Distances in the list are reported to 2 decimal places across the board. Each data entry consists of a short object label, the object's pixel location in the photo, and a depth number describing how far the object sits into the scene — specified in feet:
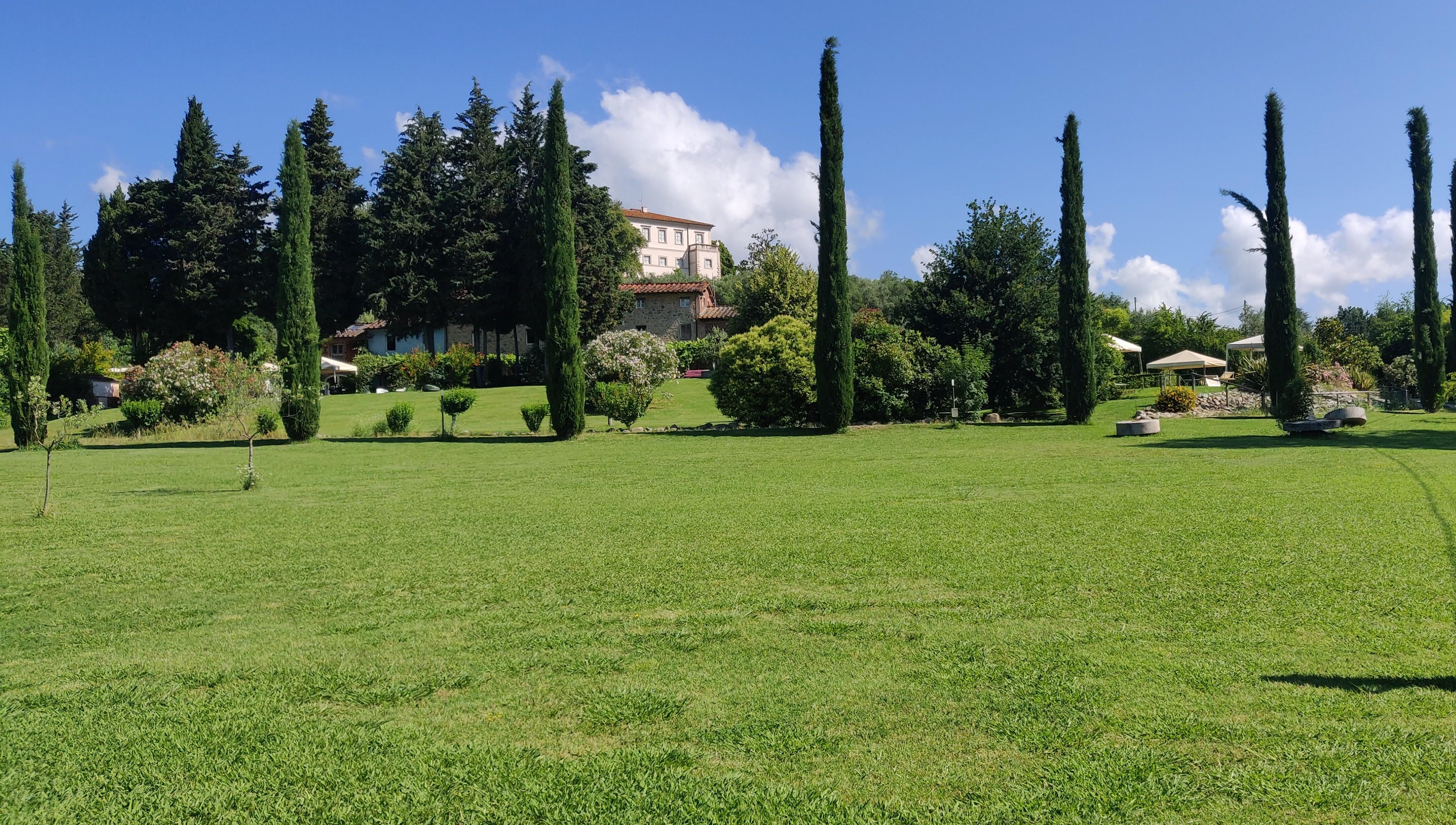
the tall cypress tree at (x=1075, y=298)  86.22
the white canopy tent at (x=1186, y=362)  117.70
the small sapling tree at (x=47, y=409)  38.52
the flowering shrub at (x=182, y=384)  90.58
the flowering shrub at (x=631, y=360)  99.66
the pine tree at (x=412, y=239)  140.26
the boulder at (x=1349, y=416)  67.26
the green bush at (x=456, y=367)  135.23
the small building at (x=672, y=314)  183.73
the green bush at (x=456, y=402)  83.92
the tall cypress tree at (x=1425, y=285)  94.27
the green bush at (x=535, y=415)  83.97
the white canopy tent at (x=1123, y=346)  124.67
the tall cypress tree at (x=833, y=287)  80.59
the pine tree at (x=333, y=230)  143.43
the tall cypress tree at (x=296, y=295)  79.36
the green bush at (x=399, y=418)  85.97
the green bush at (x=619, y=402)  86.07
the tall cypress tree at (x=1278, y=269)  89.15
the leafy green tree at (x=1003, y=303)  94.17
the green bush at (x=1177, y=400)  95.45
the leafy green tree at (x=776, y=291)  142.82
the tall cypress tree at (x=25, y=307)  80.23
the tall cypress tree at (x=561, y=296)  79.05
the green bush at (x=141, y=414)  88.02
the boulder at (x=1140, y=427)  69.97
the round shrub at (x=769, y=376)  85.30
